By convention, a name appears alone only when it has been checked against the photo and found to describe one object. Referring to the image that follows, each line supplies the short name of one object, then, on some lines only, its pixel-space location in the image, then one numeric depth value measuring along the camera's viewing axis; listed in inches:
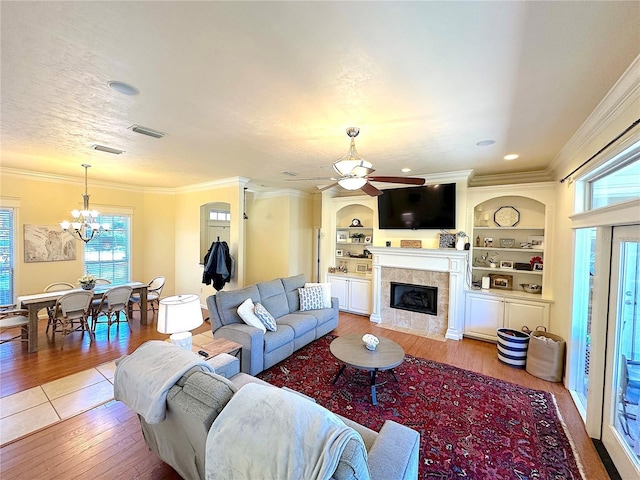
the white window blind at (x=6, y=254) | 183.6
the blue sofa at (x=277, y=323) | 122.2
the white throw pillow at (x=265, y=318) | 134.0
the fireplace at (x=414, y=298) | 188.5
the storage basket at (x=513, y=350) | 137.6
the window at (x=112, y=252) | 226.7
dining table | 143.8
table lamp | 86.9
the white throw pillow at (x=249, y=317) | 129.2
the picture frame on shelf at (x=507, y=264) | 177.4
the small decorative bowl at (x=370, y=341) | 117.6
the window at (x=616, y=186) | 78.8
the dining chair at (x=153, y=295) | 198.8
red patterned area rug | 79.4
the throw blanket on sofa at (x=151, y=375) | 56.8
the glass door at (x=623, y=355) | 77.3
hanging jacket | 212.7
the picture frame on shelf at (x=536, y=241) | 169.6
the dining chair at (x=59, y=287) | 181.2
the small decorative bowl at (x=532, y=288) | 168.9
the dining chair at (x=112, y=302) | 169.5
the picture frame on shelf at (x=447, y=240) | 180.4
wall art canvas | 192.1
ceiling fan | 95.8
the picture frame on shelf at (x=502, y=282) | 179.9
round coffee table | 106.4
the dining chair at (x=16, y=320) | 142.1
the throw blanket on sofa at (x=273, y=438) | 39.9
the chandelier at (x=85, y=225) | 179.0
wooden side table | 102.5
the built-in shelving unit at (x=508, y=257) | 158.7
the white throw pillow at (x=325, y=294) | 178.4
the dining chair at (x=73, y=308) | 151.9
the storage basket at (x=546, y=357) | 124.7
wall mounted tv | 177.2
